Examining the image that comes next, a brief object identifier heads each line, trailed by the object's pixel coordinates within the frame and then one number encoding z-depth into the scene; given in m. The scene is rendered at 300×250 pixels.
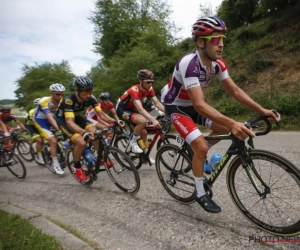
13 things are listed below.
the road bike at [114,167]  4.16
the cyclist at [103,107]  7.45
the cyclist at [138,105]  5.12
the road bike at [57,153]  6.43
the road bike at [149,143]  4.75
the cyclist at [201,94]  2.62
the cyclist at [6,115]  8.57
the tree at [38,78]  35.81
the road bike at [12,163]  6.28
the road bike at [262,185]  2.42
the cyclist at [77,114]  4.47
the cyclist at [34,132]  7.01
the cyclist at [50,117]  6.08
